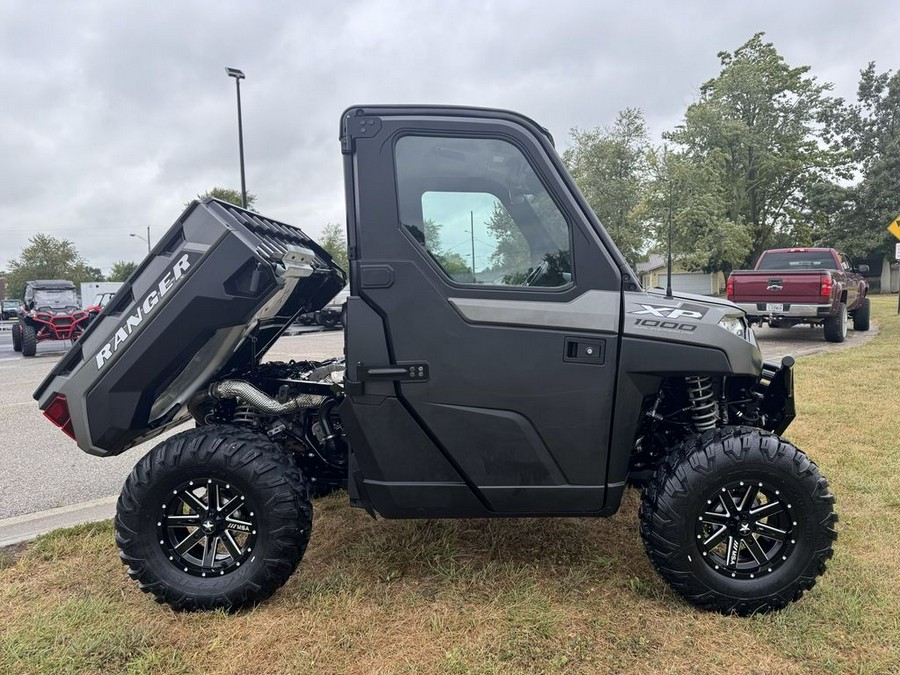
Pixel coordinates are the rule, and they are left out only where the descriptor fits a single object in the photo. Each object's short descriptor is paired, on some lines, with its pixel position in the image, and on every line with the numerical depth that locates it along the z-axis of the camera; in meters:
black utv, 2.58
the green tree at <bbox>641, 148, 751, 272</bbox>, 26.68
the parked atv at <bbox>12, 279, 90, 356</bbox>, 15.73
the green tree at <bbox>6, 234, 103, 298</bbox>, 60.19
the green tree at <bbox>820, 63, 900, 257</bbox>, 36.59
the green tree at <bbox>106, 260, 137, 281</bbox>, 69.76
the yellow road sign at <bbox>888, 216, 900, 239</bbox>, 15.77
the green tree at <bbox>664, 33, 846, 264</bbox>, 33.59
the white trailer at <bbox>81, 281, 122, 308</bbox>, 35.19
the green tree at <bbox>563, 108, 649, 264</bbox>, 34.06
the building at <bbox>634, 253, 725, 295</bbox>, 30.67
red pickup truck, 11.62
